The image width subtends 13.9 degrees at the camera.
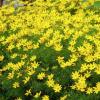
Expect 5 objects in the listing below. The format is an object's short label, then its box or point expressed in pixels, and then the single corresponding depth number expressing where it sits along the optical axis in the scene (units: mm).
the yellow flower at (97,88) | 6376
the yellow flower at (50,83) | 6918
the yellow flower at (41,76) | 7153
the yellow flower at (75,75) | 6761
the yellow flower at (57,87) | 6812
